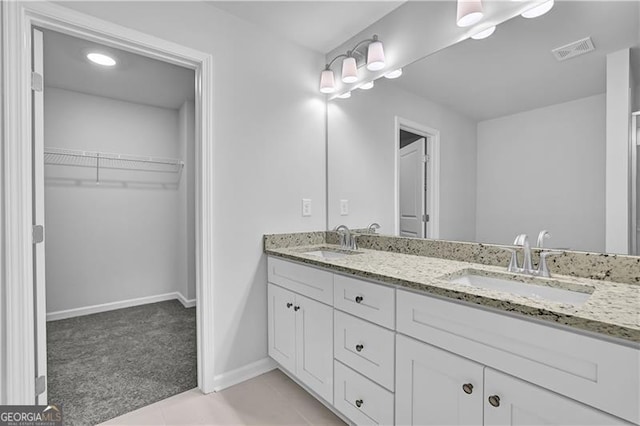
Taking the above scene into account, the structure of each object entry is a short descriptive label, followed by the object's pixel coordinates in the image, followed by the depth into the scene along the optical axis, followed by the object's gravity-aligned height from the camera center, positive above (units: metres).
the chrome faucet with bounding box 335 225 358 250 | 2.19 -0.20
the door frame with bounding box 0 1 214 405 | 1.39 +0.11
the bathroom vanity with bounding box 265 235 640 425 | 0.79 -0.45
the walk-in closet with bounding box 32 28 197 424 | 2.24 -0.12
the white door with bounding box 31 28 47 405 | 1.50 +0.01
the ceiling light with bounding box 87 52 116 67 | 2.45 +1.24
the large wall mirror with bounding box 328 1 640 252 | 1.25 +0.40
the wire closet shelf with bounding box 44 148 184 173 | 3.08 +0.57
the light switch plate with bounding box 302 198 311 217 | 2.35 +0.04
